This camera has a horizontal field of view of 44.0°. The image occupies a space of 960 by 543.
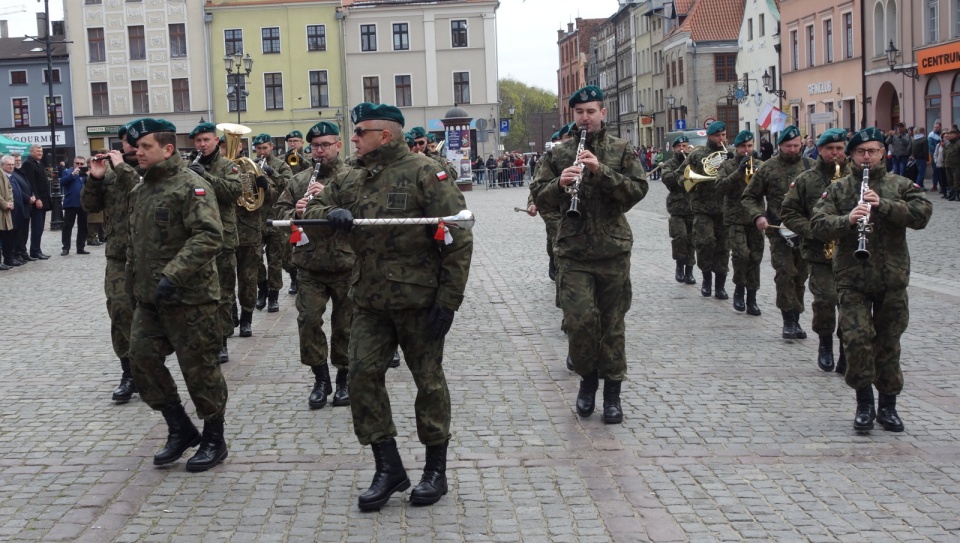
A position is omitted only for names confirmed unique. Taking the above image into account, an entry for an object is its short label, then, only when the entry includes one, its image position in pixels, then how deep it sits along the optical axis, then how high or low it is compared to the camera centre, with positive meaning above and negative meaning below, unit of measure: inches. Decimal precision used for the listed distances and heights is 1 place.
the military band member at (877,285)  279.1 -30.9
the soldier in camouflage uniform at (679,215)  574.6 -25.7
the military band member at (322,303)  320.5 -34.2
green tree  5561.0 +312.5
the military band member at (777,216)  413.7 -20.2
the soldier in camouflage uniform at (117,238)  333.1 -14.6
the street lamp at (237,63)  1576.8 +160.7
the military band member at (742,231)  470.9 -28.3
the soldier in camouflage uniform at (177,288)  255.0 -22.3
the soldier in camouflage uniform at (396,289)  225.0 -21.7
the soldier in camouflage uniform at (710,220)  526.6 -26.3
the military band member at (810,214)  346.6 -18.0
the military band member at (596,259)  295.4 -23.2
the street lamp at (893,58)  1524.4 +122.5
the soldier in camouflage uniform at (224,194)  357.1 -3.7
